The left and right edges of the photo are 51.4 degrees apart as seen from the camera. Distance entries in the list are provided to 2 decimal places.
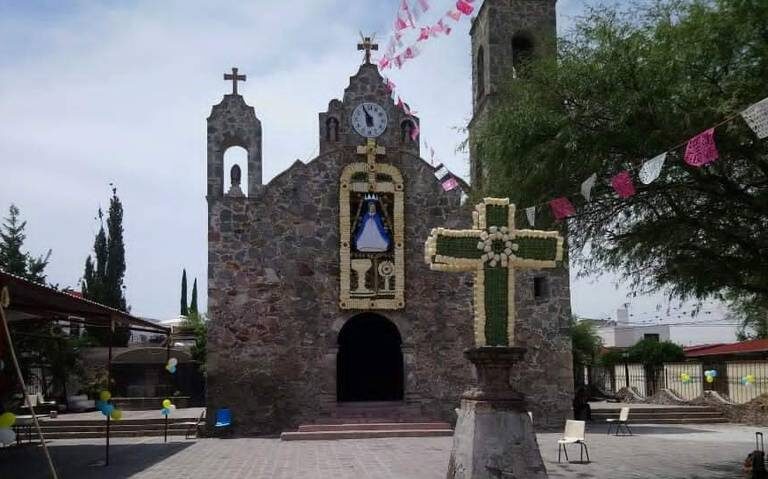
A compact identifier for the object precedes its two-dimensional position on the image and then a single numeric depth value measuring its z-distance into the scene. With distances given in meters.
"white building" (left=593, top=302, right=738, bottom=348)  51.75
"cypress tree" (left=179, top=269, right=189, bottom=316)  51.64
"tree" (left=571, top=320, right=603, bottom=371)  33.71
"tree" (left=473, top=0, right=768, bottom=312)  9.63
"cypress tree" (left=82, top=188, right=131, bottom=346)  38.38
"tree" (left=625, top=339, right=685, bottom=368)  30.12
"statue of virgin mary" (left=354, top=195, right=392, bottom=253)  20.06
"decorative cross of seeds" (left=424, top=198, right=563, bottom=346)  8.87
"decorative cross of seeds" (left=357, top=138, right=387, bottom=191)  20.30
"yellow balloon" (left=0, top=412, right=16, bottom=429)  9.83
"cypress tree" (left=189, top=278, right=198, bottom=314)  49.45
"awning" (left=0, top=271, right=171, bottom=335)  11.28
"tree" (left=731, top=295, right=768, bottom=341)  13.09
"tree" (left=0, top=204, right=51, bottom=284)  26.52
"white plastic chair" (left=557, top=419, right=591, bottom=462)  13.43
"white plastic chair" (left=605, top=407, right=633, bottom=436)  17.36
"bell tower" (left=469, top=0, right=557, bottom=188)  21.28
